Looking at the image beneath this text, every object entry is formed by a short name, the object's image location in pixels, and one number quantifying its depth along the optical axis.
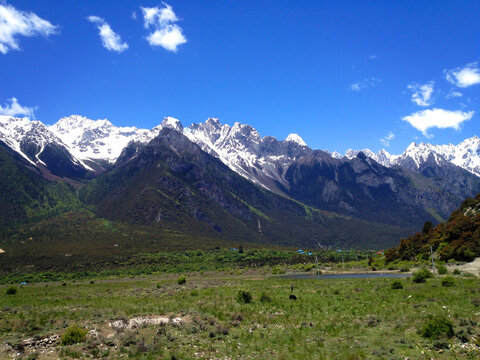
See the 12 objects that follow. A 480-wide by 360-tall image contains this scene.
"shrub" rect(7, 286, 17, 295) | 70.82
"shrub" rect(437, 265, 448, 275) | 62.02
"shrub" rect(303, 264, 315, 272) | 119.00
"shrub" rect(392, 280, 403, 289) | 46.91
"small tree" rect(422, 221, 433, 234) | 112.44
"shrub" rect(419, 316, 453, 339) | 22.78
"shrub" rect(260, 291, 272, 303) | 43.44
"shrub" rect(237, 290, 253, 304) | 43.04
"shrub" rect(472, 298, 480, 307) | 31.03
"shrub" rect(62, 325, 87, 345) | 24.91
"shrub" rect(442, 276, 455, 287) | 44.59
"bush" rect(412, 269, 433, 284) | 52.25
